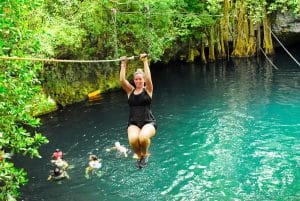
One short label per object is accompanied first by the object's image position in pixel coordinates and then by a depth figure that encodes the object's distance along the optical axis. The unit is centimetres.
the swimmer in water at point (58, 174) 1745
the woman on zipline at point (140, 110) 933
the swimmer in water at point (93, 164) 1798
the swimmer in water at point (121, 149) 1958
